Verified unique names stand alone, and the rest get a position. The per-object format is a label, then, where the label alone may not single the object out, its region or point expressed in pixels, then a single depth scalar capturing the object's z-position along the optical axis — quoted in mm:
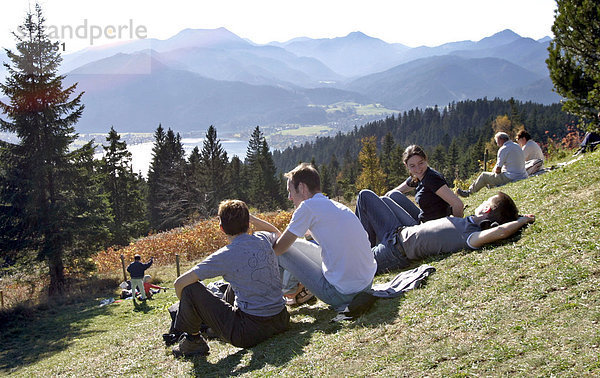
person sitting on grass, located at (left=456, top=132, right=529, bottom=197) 11266
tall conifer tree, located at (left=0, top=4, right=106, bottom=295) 19609
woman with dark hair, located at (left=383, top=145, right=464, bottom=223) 6562
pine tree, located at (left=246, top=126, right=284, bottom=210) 67312
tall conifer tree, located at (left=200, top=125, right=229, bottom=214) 58906
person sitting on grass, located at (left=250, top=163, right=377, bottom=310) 5051
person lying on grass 5852
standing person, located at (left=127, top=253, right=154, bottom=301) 13195
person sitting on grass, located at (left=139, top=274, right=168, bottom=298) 13663
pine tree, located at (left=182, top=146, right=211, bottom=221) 49469
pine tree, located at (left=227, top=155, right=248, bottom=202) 66438
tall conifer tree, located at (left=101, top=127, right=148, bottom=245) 46094
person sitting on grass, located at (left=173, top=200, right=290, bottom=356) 4812
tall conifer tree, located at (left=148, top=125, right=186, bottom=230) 50250
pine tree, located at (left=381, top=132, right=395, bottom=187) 93875
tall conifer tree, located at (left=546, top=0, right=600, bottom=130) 11797
